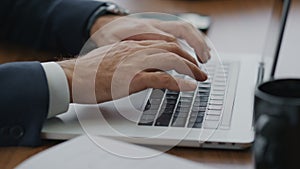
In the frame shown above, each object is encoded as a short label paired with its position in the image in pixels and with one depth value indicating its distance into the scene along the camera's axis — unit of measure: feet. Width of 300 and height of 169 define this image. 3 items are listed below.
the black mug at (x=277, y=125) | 2.09
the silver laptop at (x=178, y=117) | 2.75
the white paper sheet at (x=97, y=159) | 2.54
